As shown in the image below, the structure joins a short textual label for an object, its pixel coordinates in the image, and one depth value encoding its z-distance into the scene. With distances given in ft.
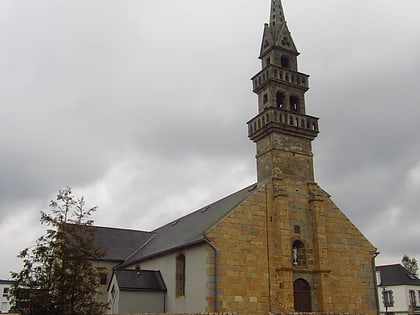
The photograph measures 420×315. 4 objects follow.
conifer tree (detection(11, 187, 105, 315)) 50.06
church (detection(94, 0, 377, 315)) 78.28
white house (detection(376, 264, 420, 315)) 177.37
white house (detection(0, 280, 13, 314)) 198.80
